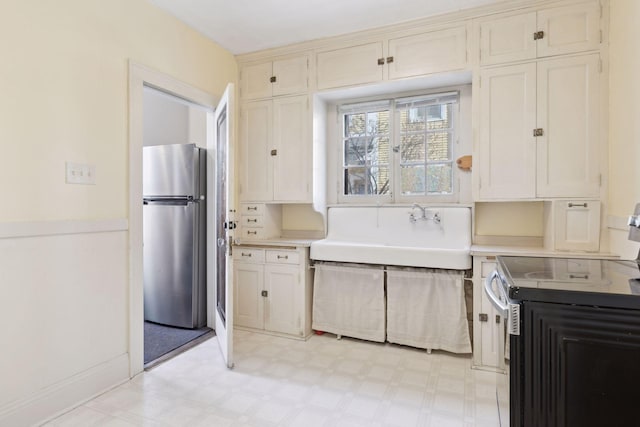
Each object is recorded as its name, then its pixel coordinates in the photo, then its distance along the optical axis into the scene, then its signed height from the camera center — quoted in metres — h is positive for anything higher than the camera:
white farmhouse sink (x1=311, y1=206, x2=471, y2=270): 2.47 -0.22
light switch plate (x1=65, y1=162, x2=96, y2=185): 1.91 +0.21
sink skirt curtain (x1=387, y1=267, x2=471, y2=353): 2.47 -0.73
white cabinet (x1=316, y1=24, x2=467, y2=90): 2.57 +1.22
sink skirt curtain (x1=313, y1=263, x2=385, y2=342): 2.72 -0.73
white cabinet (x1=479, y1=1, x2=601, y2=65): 2.24 +1.21
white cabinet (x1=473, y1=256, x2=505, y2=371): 2.31 -0.75
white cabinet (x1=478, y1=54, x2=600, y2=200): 2.24 +0.56
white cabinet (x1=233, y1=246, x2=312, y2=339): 2.88 -0.69
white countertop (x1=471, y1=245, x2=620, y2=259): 2.11 -0.27
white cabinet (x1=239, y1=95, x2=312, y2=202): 3.07 +0.56
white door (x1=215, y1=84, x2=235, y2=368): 2.37 -0.09
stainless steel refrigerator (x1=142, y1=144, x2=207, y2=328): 3.11 -0.21
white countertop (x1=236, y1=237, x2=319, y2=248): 2.88 -0.27
